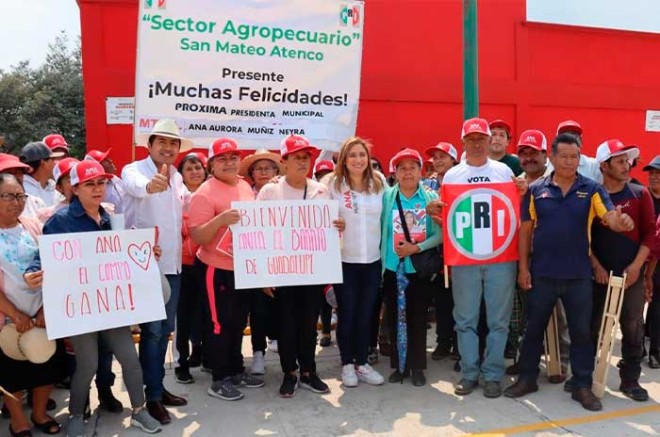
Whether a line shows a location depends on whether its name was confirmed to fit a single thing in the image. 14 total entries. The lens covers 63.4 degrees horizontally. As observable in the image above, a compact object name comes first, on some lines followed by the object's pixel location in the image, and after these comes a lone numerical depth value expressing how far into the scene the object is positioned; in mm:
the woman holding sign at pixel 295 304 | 4348
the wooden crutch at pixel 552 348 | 4594
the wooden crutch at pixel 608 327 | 4133
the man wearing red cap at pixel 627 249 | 4227
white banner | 5254
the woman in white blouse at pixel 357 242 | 4461
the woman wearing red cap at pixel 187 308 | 4754
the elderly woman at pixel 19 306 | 3469
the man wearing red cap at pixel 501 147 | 5395
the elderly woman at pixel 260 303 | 4953
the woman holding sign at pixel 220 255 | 4113
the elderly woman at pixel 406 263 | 4527
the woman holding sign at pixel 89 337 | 3549
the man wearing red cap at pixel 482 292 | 4328
